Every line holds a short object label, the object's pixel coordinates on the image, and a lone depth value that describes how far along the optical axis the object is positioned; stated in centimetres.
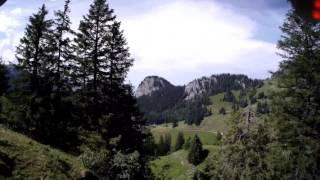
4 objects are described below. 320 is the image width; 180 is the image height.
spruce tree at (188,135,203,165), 10855
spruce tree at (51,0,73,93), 3111
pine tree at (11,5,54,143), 2814
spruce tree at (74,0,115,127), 3132
